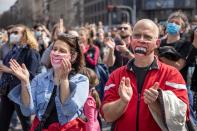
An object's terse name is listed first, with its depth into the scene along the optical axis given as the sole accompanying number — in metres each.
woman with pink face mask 4.65
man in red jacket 4.02
